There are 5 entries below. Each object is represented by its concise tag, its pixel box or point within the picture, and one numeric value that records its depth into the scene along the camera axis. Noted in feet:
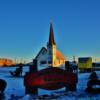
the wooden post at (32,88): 24.84
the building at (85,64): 85.41
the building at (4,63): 177.17
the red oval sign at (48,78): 24.01
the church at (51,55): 163.41
